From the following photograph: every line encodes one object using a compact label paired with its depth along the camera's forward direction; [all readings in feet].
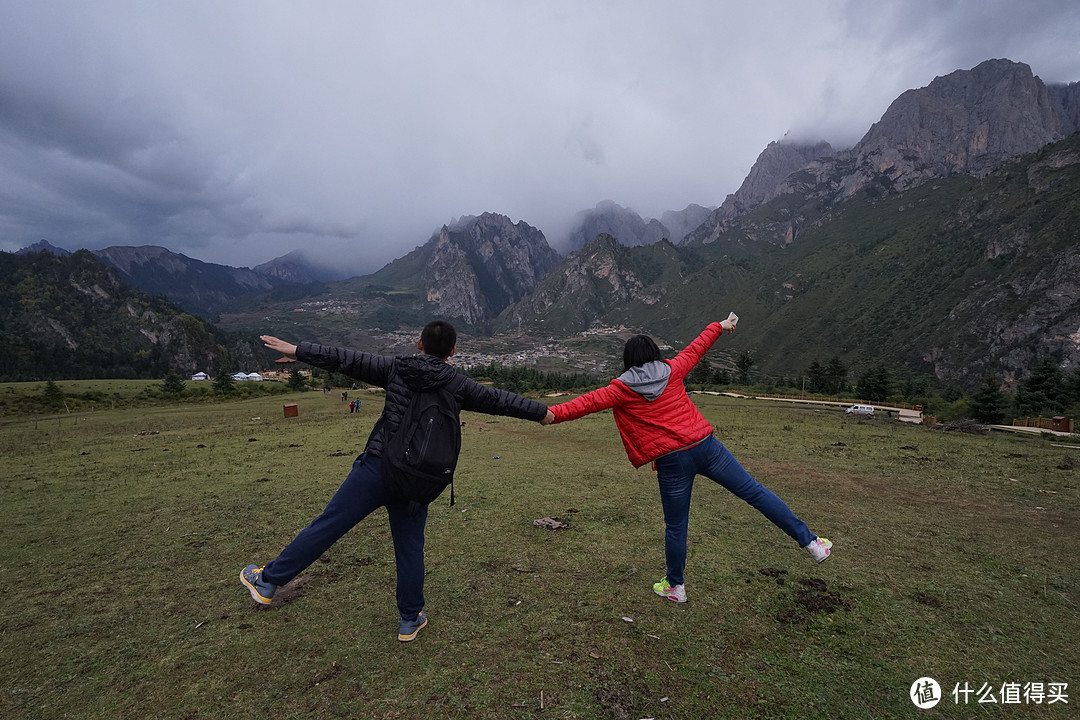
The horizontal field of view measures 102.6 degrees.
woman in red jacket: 13.47
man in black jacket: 11.63
